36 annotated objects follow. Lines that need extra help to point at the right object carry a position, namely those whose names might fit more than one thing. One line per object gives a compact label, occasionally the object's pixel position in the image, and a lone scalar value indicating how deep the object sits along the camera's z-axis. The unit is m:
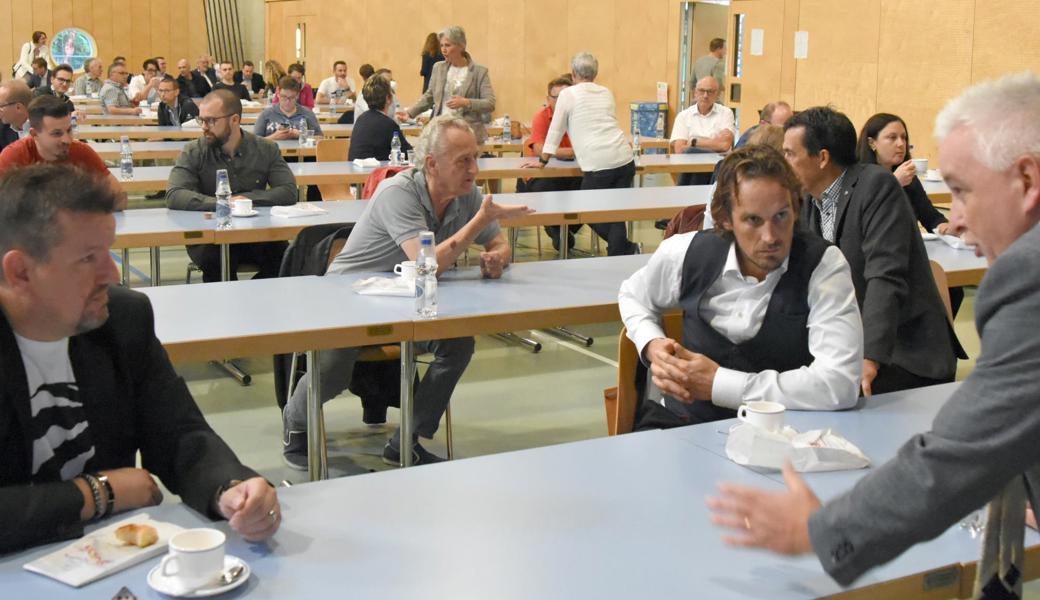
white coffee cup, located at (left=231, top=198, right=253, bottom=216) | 5.50
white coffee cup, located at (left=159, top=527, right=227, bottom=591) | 1.66
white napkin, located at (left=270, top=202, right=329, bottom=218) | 5.55
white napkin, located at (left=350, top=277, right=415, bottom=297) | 3.72
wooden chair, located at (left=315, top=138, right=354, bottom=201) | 8.20
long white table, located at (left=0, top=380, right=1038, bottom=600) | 1.73
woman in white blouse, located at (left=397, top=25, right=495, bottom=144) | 9.31
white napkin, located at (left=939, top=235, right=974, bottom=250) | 4.84
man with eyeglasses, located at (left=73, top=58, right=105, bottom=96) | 17.11
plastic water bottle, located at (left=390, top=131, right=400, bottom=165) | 7.58
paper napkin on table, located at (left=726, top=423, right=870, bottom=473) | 2.25
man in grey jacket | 1.32
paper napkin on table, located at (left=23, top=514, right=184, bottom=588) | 1.71
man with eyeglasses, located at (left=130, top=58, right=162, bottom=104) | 15.41
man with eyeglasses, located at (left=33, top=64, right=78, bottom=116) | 13.70
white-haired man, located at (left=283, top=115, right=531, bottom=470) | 4.05
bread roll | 1.80
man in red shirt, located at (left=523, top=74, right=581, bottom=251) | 8.62
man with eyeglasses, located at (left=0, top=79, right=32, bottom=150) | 7.00
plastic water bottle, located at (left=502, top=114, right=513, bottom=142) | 10.88
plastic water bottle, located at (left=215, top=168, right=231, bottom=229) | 5.24
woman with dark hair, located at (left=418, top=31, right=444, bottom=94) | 12.19
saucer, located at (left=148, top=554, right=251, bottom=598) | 1.66
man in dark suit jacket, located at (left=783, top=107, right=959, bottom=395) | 3.42
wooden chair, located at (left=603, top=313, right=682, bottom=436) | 2.96
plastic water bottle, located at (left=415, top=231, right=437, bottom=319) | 3.47
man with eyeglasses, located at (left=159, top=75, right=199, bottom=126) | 11.58
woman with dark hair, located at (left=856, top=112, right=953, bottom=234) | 5.54
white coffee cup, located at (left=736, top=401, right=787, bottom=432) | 2.33
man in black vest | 2.72
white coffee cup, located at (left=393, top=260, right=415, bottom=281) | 3.79
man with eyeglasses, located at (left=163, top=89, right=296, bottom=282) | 5.83
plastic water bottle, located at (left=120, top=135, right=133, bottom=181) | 7.05
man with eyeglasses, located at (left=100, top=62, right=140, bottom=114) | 13.45
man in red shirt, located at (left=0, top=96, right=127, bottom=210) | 5.43
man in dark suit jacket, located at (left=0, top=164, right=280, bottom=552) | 1.87
